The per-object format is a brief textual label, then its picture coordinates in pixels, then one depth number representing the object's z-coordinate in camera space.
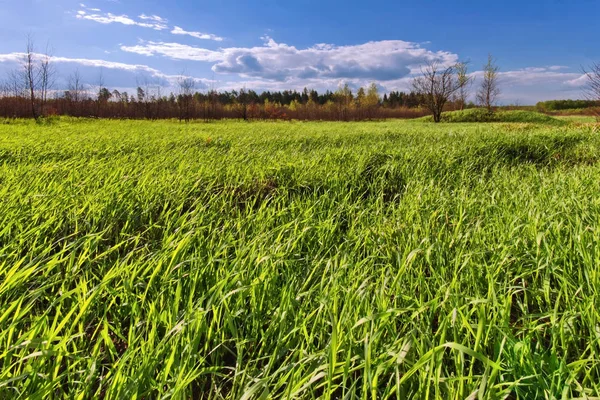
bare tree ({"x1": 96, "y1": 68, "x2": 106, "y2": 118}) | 38.46
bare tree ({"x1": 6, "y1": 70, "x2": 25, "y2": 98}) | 32.20
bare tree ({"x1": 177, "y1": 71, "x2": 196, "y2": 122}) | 34.81
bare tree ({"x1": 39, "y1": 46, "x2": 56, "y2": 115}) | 29.19
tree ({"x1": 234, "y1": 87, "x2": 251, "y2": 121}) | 42.42
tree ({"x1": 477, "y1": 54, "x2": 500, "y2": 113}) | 40.12
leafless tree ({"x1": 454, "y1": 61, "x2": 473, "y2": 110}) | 37.03
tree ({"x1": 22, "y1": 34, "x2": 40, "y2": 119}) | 26.02
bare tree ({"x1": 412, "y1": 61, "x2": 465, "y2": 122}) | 35.34
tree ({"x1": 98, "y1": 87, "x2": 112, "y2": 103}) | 41.31
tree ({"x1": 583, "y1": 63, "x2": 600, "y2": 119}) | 20.45
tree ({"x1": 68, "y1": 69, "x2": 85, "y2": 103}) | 39.38
